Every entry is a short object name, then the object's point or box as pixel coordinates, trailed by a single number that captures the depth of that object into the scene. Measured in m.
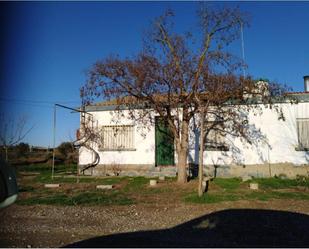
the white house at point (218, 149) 14.01
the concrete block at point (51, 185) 12.00
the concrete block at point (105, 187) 11.58
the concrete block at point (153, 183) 12.08
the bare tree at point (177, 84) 11.17
